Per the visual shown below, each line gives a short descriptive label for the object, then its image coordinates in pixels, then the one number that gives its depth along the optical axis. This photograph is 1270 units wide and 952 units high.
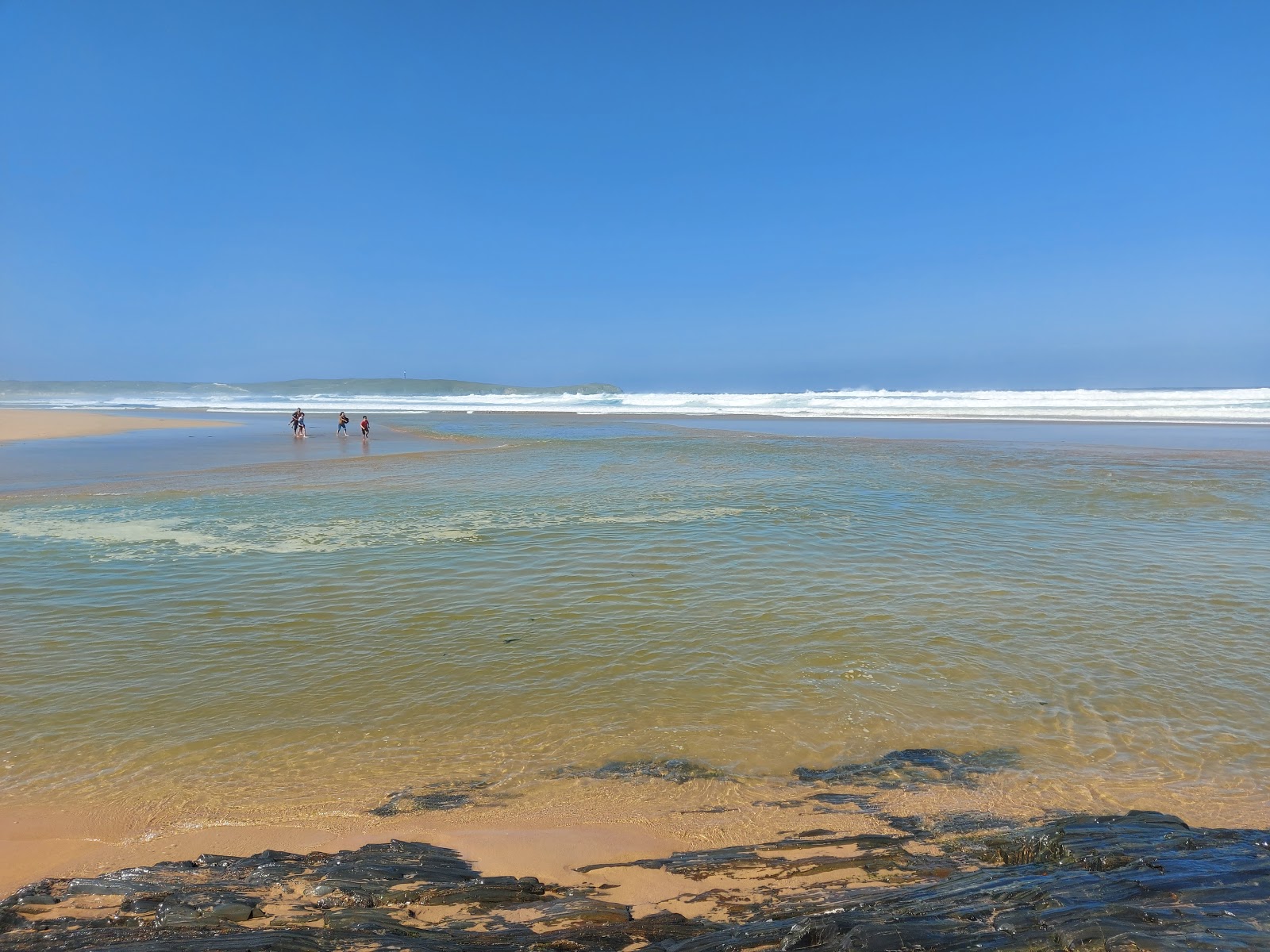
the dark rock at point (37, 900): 2.76
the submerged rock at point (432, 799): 3.65
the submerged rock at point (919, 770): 3.92
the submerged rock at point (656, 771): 3.98
